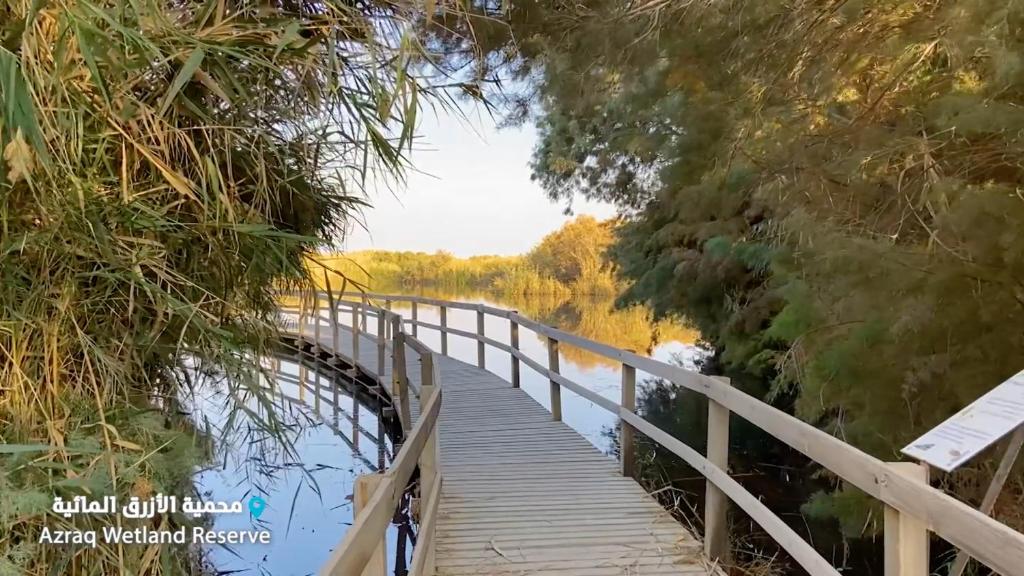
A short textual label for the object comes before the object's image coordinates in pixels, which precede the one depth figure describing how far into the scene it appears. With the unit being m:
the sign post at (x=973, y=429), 1.49
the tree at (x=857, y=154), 2.63
